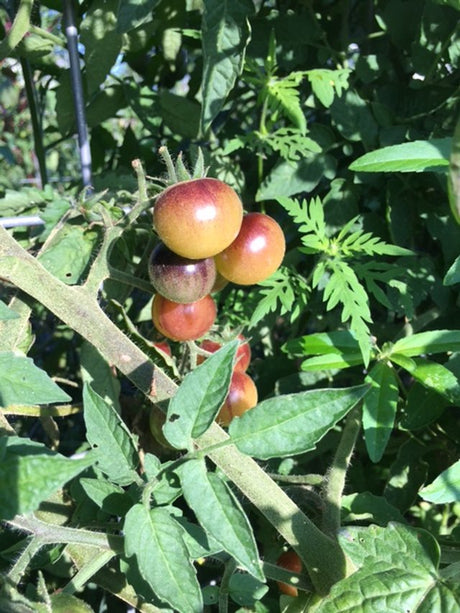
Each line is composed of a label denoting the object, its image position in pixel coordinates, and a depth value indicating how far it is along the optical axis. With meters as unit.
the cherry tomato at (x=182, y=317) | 0.19
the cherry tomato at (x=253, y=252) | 0.18
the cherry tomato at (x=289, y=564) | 0.20
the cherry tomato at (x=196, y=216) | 0.16
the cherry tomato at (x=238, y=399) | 0.20
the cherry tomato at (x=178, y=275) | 0.18
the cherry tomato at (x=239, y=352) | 0.22
